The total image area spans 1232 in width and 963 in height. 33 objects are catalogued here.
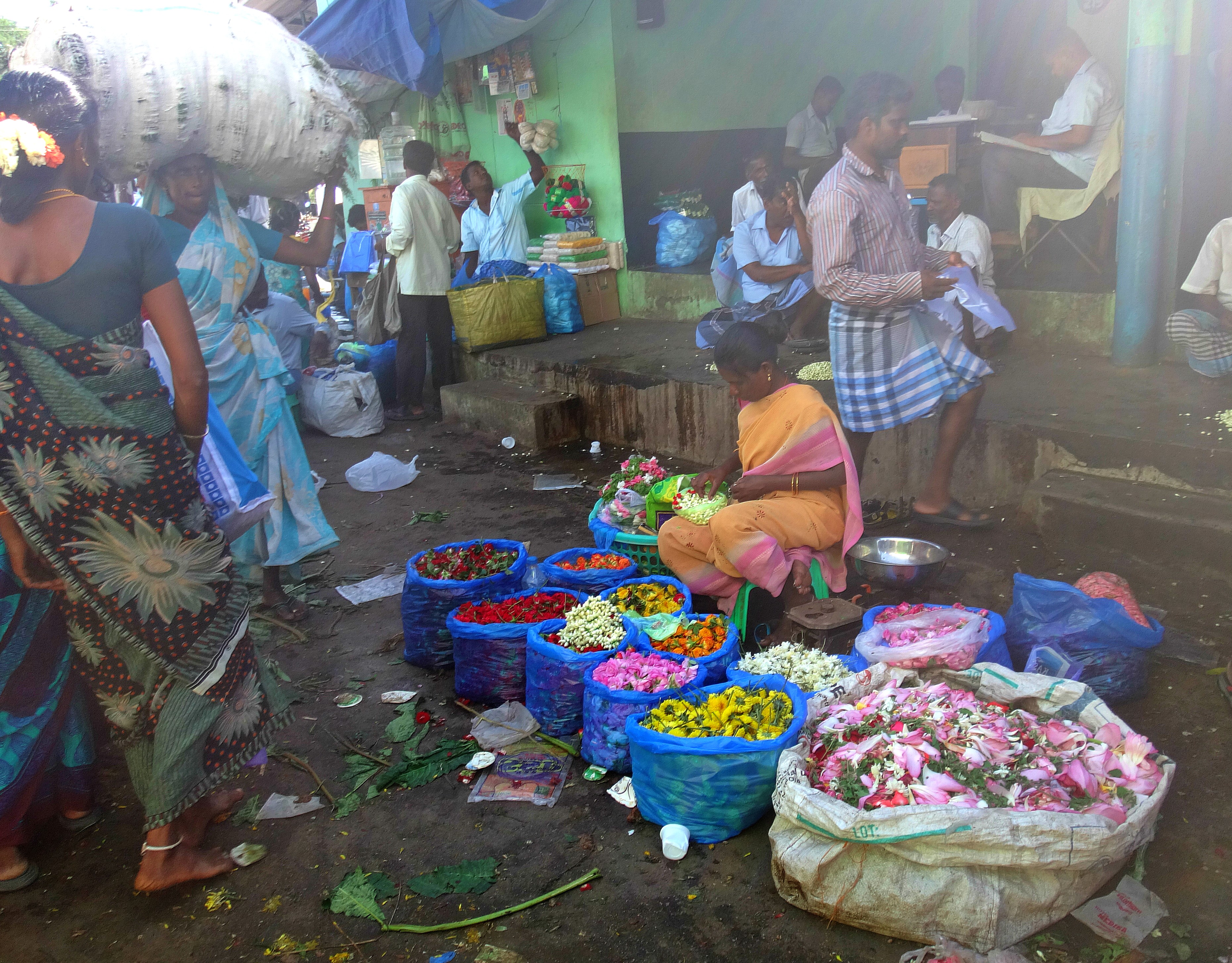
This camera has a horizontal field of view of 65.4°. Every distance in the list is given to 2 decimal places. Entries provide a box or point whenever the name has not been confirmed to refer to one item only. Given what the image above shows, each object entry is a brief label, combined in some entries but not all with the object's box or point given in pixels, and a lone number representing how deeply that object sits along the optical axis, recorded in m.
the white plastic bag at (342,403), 7.99
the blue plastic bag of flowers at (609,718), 2.94
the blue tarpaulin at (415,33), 8.38
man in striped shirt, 3.95
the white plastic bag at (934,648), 2.96
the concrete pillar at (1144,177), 4.89
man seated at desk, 6.24
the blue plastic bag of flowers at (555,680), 3.21
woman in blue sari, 3.89
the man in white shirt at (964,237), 5.82
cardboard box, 8.89
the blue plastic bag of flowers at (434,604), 3.82
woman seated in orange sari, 3.54
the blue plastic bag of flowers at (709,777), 2.61
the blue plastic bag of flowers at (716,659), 3.09
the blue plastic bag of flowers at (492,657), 3.47
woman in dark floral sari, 2.42
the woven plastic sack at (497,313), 8.37
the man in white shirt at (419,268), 8.23
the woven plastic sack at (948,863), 2.18
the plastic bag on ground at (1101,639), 3.09
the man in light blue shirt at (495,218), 8.99
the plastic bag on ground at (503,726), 3.35
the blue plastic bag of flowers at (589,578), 3.83
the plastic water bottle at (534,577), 4.15
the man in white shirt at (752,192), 6.99
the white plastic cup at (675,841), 2.65
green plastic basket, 4.06
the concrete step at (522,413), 7.17
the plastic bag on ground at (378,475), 6.49
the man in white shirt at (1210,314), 4.59
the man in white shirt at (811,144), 9.33
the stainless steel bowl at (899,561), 3.74
